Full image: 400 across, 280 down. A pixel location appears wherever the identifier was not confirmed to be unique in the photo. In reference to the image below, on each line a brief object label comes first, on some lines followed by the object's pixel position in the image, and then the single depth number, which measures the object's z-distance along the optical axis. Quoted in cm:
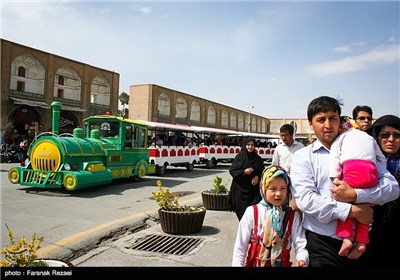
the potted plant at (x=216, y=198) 757
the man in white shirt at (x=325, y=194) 204
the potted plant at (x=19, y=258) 265
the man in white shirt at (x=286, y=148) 534
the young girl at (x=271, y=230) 239
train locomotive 955
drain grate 474
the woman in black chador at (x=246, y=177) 504
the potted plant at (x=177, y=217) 549
